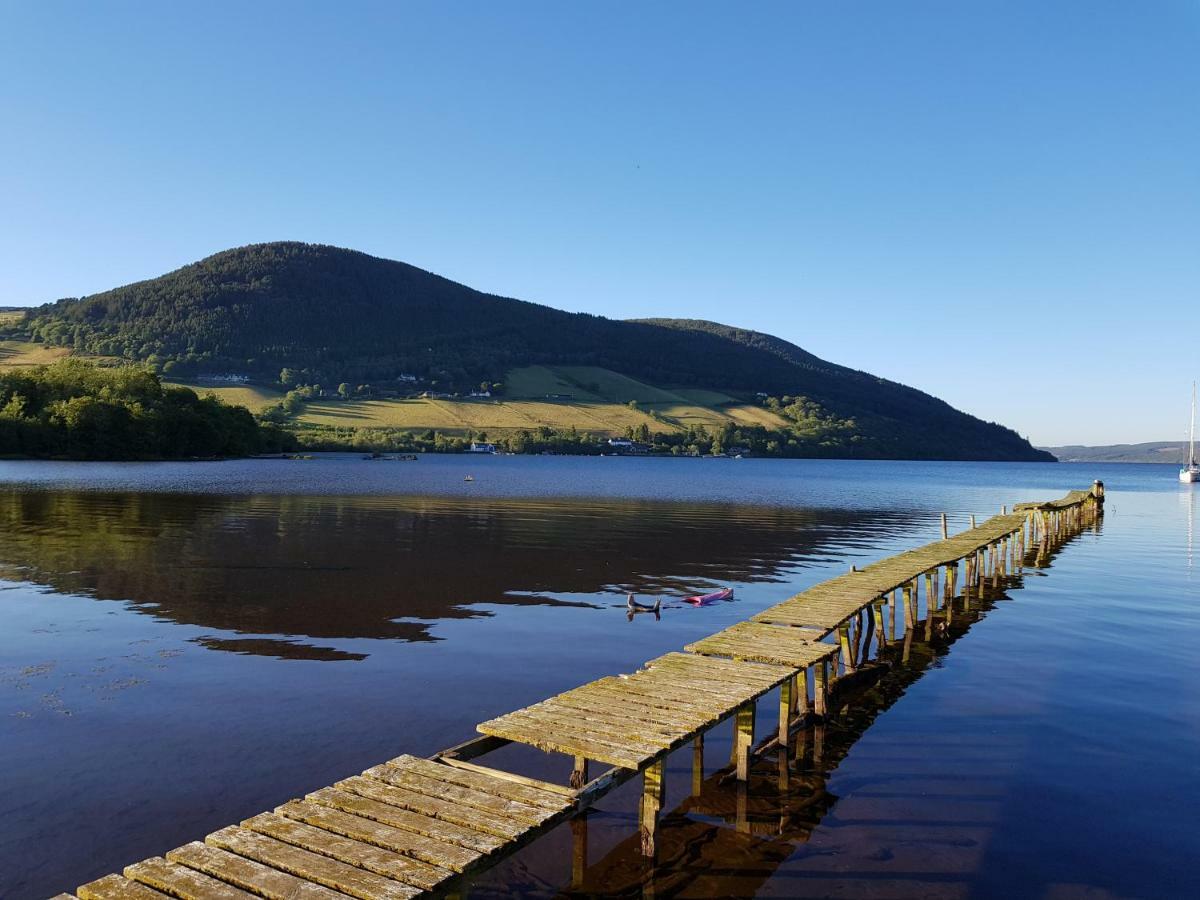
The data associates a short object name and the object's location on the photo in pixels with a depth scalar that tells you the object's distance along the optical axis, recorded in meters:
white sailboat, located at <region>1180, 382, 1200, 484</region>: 157.75
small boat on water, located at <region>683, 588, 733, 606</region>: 28.92
